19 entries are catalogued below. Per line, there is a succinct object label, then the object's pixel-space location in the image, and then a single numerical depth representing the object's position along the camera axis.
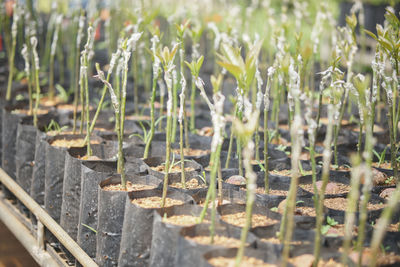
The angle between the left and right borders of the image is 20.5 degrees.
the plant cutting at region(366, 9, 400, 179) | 1.91
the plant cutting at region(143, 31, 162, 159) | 2.04
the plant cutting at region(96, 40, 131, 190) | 1.91
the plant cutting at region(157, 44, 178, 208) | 1.82
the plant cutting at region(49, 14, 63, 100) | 2.56
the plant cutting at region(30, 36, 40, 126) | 2.31
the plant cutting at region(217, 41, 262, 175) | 1.70
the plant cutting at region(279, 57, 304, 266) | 1.61
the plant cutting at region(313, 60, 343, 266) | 1.63
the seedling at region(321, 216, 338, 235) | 1.75
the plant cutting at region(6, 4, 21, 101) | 2.46
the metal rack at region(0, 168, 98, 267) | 1.95
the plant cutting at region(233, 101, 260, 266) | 1.61
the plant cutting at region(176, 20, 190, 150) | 1.90
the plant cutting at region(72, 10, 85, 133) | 2.39
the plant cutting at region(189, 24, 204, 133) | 2.27
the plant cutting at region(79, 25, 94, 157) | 2.10
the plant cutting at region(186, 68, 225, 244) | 1.70
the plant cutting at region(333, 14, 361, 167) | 2.10
